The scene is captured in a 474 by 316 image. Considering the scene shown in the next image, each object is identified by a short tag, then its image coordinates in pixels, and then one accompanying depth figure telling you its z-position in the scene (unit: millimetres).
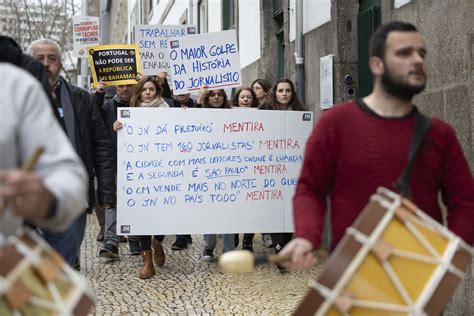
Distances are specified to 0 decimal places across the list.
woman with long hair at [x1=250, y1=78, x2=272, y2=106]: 9961
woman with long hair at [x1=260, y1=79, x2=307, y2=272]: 8562
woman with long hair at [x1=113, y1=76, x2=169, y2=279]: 8297
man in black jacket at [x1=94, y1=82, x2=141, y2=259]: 8703
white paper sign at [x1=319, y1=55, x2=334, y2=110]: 9625
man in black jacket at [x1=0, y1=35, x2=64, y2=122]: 3539
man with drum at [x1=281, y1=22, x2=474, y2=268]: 3229
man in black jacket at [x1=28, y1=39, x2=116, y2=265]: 4598
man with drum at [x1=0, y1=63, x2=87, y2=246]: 2289
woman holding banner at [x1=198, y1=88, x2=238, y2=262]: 8453
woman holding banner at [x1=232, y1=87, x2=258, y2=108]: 9289
